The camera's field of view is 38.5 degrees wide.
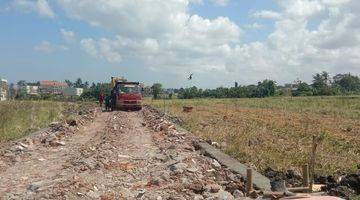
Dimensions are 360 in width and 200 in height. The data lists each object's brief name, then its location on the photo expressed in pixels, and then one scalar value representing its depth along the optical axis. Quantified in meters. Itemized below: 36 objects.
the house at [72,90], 148.00
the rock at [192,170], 9.47
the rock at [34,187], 7.98
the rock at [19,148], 13.00
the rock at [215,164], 10.27
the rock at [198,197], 7.63
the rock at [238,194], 7.58
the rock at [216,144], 13.77
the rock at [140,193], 7.75
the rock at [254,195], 7.26
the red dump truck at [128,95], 34.38
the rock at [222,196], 7.27
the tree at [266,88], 101.94
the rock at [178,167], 9.36
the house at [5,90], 55.16
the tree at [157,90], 89.90
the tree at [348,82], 123.54
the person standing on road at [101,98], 45.86
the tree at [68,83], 189.81
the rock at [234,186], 8.08
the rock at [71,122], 20.42
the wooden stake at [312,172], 7.86
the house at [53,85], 151.02
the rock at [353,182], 7.49
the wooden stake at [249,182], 7.49
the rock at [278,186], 7.19
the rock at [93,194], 7.68
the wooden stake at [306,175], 7.58
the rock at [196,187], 8.08
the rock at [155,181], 8.47
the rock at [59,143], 14.51
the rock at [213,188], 7.93
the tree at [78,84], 176.00
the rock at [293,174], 8.86
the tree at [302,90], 92.73
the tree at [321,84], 93.38
